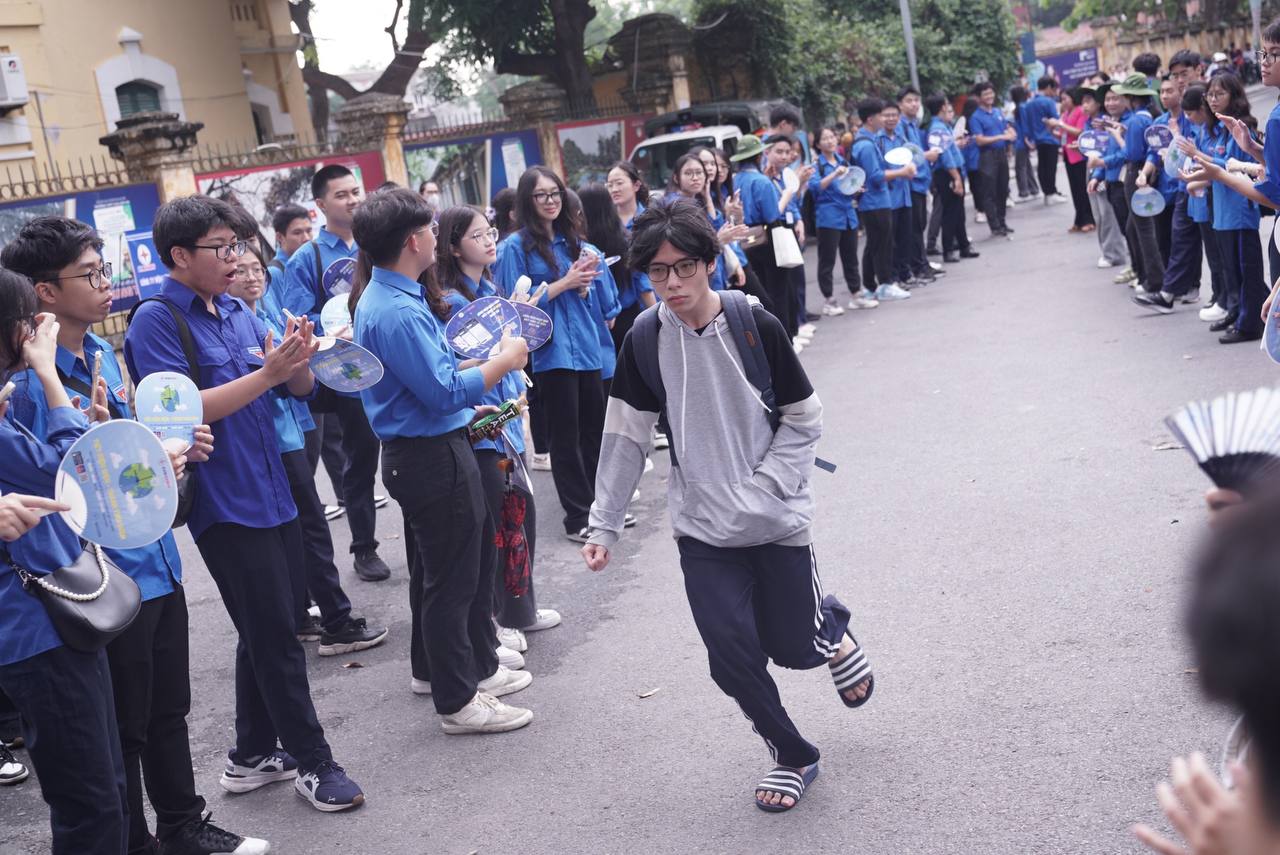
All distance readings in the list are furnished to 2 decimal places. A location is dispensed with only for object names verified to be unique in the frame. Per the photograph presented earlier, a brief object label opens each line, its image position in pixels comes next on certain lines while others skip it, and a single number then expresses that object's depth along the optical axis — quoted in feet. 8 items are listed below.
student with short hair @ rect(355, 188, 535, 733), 14.60
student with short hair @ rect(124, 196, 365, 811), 13.33
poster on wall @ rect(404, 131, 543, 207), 58.29
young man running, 12.73
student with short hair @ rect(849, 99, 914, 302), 44.24
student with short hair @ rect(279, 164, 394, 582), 21.57
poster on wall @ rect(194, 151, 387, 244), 45.93
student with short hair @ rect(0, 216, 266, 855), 12.21
